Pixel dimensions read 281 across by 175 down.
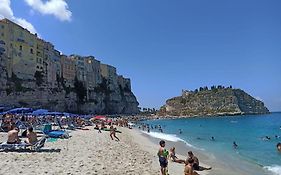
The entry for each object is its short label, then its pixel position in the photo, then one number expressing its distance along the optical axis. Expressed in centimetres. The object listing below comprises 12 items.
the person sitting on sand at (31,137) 917
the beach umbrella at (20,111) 1734
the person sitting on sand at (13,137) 903
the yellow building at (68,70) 5508
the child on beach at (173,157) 987
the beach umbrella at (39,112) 1722
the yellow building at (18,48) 4153
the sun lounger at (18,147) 867
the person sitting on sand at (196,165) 800
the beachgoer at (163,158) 643
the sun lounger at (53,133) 1339
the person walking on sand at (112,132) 1639
